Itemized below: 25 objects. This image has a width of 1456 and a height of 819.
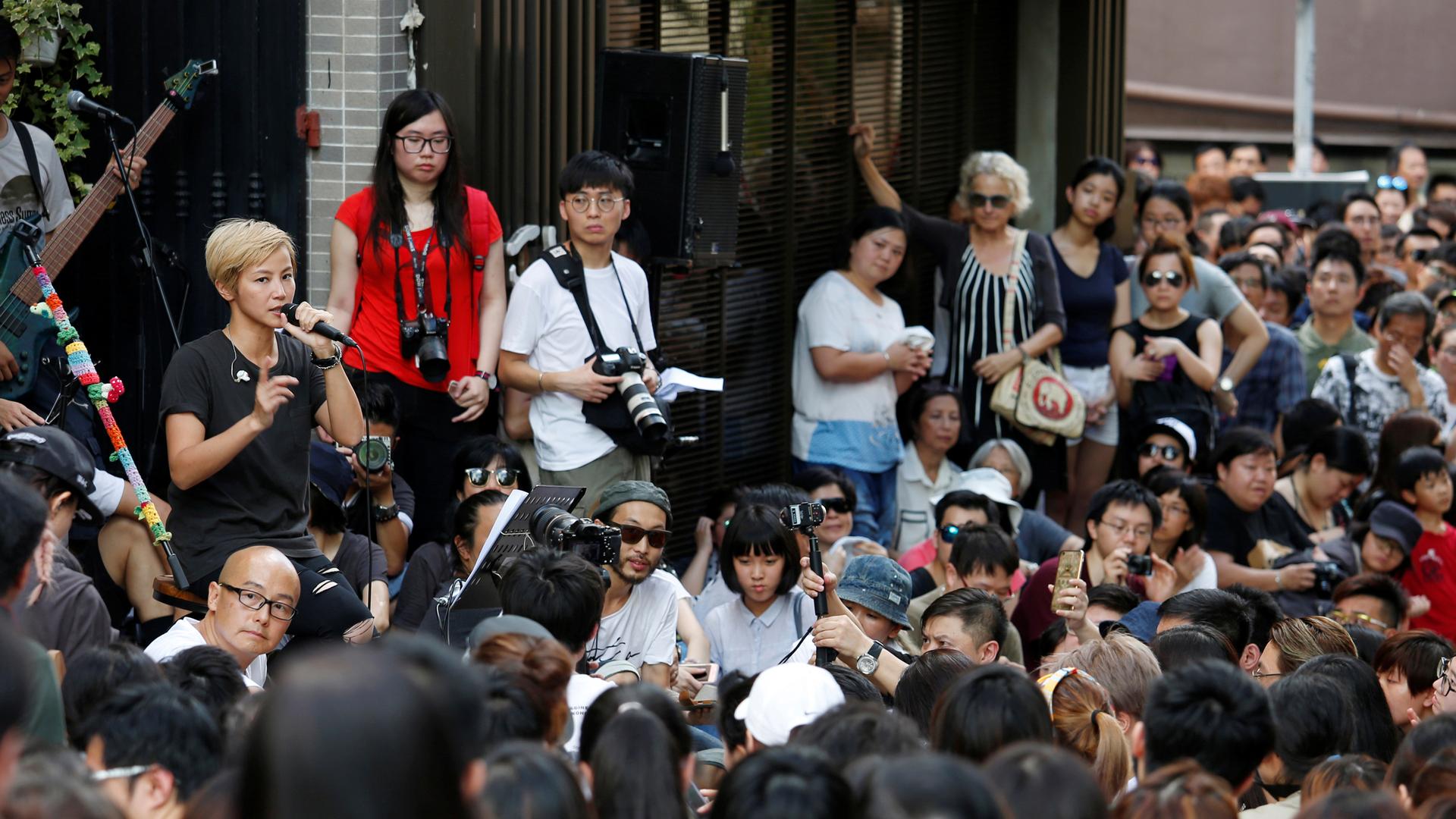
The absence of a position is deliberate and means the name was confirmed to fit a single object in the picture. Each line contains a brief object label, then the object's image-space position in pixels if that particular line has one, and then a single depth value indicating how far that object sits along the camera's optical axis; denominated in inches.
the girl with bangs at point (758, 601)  522.9
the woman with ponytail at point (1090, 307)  727.1
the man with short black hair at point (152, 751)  274.4
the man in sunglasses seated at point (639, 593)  491.5
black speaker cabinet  586.6
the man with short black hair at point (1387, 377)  789.9
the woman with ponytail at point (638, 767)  259.9
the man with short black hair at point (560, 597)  379.9
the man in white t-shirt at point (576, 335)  544.7
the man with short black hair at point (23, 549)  277.7
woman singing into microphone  435.5
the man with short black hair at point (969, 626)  466.9
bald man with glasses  408.2
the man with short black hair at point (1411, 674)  444.1
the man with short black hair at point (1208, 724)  294.2
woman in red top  529.3
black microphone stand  517.0
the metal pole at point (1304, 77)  1465.3
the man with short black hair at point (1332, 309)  833.5
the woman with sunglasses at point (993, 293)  703.7
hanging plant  553.9
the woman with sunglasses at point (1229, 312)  761.0
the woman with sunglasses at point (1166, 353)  725.3
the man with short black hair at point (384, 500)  528.4
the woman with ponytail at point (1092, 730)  346.9
